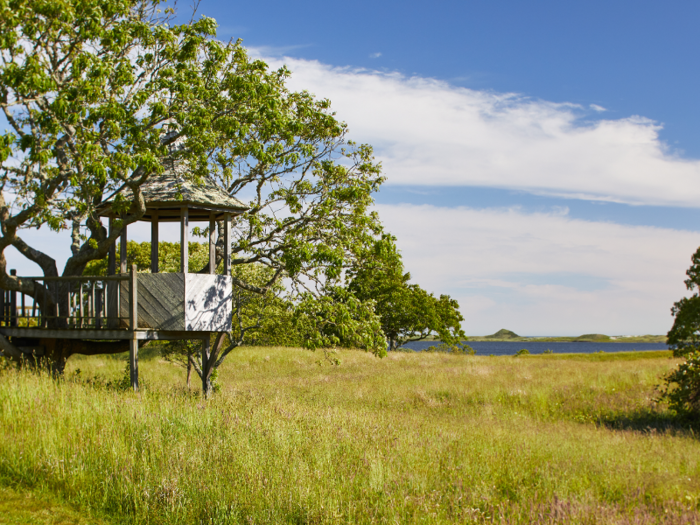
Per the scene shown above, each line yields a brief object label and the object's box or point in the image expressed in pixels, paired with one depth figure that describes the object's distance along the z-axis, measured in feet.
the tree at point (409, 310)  143.95
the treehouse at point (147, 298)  46.16
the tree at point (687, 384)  44.75
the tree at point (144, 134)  36.86
